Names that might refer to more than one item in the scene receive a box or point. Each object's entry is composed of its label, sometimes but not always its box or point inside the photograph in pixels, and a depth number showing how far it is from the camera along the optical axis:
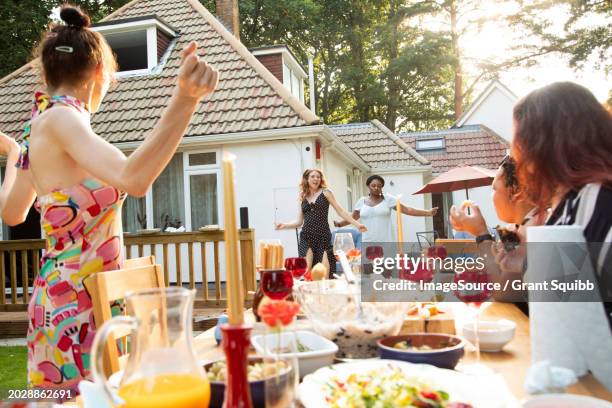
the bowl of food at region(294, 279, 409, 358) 1.36
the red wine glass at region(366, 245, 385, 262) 2.98
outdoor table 1.13
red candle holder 0.72
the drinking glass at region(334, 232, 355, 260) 3.18
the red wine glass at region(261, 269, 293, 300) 1.61
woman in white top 7.21
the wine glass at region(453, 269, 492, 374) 1.31
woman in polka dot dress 6.45
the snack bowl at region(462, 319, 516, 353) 1.48
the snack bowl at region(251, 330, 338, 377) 0.97
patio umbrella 9.52
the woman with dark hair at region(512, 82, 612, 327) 1.53
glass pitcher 0.79
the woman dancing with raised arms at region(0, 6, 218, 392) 1.57
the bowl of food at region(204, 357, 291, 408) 0.85
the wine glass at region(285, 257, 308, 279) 2.24
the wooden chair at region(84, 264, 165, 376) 1.58
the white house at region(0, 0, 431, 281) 9.66
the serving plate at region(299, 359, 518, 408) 0.97
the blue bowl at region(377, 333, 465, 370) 1.19
